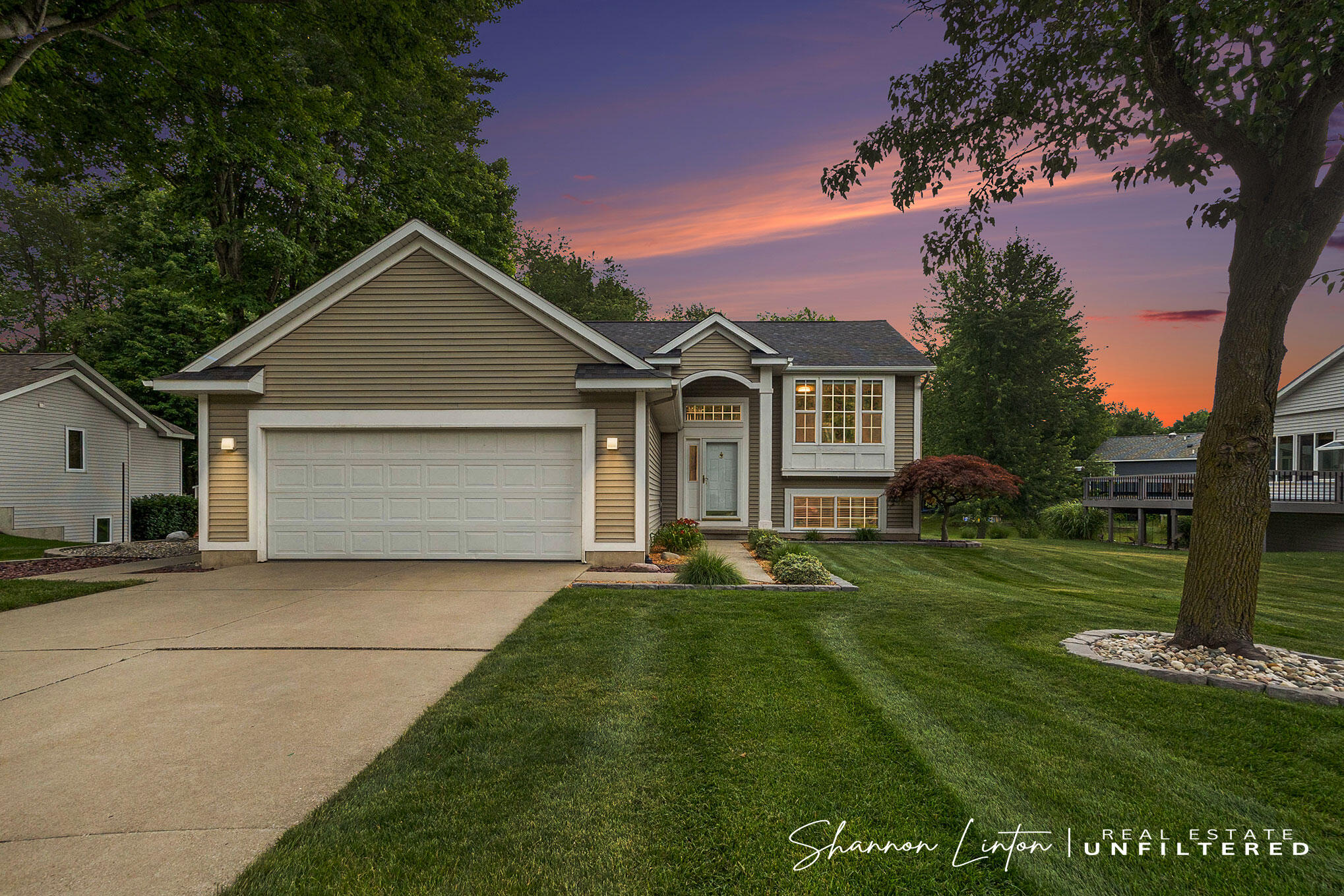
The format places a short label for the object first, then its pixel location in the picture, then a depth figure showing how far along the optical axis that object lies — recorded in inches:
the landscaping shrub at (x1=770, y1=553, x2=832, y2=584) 346.3
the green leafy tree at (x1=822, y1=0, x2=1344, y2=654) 185.9
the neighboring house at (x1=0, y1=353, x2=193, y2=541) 740.6
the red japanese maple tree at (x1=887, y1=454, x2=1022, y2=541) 569.3
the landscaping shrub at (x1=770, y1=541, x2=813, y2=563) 423.4
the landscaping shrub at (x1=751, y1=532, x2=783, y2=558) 460.1
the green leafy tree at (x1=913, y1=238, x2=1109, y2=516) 1139.3
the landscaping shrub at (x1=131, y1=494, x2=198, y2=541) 856.3
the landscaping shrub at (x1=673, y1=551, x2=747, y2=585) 347.6
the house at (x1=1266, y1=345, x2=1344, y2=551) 668.9
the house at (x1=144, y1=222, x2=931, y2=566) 412.8
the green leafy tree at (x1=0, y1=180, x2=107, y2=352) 1213.1
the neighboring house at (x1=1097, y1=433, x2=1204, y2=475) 1337.4
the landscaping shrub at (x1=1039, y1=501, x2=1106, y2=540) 924.6
